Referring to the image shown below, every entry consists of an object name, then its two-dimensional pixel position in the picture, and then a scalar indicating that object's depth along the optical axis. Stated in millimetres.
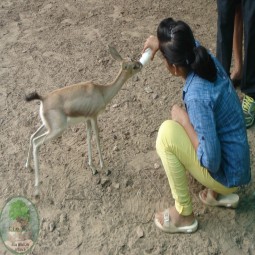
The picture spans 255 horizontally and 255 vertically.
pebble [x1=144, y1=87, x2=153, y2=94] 3988
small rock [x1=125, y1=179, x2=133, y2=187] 3115
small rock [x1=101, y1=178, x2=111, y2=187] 3115
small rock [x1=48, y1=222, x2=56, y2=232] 2821
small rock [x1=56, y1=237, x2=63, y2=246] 2746
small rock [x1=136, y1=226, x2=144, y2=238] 2762
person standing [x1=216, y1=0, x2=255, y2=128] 3346
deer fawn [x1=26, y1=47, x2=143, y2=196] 2928
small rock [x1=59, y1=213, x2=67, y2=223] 2883
